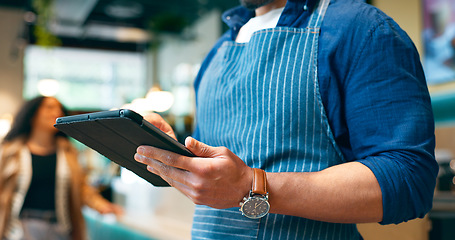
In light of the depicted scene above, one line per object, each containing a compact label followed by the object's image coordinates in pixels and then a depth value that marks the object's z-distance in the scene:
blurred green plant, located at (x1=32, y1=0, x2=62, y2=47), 5.80
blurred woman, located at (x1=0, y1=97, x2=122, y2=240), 3.00
